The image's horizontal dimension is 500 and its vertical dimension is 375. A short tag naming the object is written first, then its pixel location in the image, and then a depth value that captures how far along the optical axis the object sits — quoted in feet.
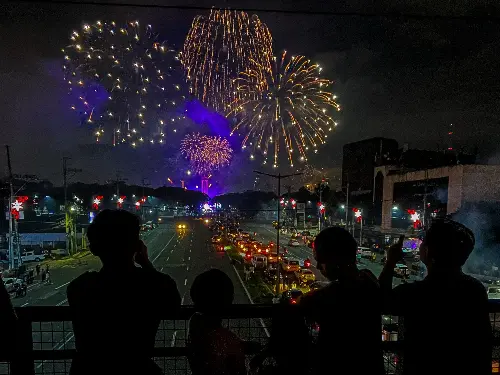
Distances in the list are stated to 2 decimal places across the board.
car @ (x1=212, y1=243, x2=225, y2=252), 130.62
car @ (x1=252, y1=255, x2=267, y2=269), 93.81
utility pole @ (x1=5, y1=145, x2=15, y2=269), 81.56
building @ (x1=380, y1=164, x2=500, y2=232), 106.83
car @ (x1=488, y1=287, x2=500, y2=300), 58.95
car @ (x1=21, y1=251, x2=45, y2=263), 108.40
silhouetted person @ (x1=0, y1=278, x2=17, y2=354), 6.83
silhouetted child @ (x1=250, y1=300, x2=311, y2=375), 6.03
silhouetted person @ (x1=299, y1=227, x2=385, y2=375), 6.24
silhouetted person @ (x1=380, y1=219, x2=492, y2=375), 6.52
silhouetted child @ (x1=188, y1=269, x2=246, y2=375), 6.29
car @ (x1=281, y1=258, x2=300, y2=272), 84.63
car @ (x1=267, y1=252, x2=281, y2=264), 95.52
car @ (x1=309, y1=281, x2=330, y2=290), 57.12
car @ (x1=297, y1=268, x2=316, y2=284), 75.91
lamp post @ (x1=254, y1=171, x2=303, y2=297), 59.47
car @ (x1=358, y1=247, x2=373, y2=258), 112.76
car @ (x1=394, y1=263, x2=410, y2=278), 84.17
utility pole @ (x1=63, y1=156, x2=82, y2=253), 115.85
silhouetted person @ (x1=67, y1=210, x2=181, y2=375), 5.95
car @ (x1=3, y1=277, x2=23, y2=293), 65.87
